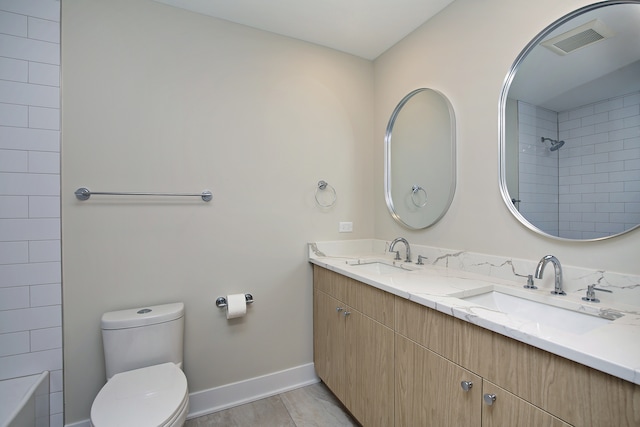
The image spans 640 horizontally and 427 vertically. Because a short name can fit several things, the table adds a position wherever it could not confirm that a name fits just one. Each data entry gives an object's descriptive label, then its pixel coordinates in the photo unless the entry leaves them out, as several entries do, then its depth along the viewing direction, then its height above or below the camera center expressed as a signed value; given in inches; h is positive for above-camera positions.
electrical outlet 87.8 -3.6
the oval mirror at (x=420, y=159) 68.6 +15.0
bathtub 47.4 -32.4
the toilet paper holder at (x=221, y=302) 71.5 -21.5
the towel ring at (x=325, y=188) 84.2 +7.0
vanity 27.6 -17.9
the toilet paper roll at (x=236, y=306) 69.9 -22.2
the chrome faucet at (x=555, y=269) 46.2 -8.7
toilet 44.2 -30.1
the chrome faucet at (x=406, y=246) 74.2 -8.0
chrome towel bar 59.9 +4.7
